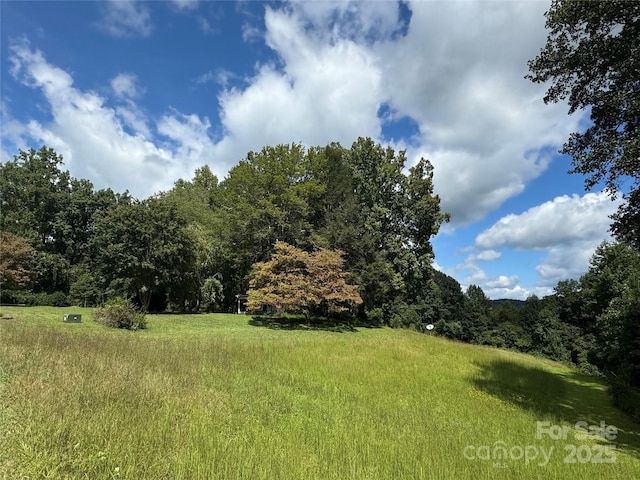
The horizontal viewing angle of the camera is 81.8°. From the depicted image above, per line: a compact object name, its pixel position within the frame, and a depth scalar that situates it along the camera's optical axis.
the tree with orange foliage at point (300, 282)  24.89
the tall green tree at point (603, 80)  7.84
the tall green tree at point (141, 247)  28.38
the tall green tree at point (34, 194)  35.94
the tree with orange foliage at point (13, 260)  22.61
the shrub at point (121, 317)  18.03
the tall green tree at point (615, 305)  18.44
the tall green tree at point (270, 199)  30.19
